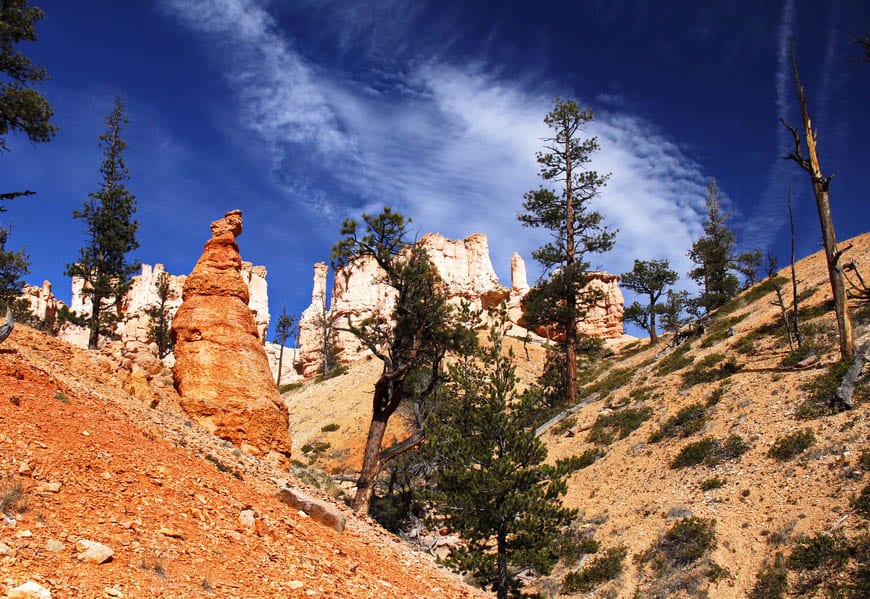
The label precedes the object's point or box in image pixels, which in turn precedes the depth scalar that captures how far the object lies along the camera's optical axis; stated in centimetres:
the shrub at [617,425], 2127
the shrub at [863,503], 1136
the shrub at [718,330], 2658
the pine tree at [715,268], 4706
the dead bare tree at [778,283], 2010
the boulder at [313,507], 962
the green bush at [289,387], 5964
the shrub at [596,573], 1419
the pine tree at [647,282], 5706
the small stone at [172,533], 615
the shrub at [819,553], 1077
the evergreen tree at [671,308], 5617
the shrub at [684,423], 1856
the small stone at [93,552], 506
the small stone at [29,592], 418
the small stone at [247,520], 750
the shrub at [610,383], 2795
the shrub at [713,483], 1498
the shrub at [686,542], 1316
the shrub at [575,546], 1555
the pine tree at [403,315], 1850
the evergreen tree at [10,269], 3036
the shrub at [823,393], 1524
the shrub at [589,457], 2055
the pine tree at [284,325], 7206
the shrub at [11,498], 520
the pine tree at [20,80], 1569
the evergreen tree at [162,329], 4176
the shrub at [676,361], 2542
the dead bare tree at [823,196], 1811
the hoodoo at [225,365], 1477
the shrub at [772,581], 1098
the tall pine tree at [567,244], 2897
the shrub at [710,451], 1600
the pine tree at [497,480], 1291
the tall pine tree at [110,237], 2908
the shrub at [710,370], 2113
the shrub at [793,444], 1435
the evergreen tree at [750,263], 5050
